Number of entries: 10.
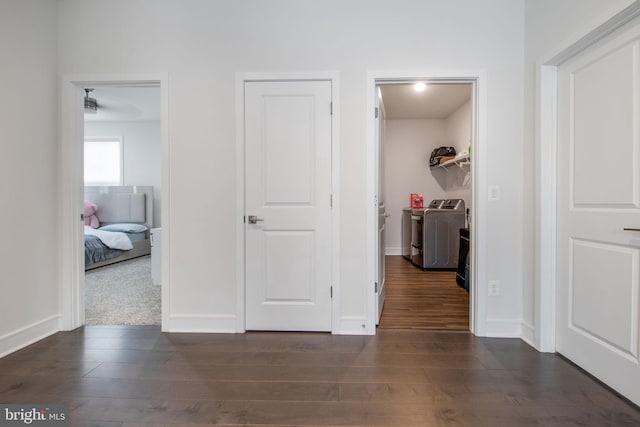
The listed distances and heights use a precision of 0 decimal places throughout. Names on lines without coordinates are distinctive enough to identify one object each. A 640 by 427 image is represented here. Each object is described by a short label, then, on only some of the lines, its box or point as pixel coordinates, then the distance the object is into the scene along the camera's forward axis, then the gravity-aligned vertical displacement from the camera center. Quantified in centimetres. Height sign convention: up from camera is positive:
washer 480 -40
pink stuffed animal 558 -15
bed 518 -15
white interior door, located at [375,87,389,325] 253 -6
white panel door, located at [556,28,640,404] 160 -2
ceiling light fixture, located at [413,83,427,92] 420 +163
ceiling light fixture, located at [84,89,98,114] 475 +160
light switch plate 237 +12
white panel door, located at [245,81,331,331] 243 +0
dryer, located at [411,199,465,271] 465 -43
